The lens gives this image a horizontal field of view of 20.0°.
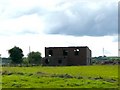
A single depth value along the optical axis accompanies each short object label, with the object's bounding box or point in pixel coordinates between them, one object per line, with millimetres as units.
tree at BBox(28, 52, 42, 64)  158875
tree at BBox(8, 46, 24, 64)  136375
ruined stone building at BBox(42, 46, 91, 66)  120062
